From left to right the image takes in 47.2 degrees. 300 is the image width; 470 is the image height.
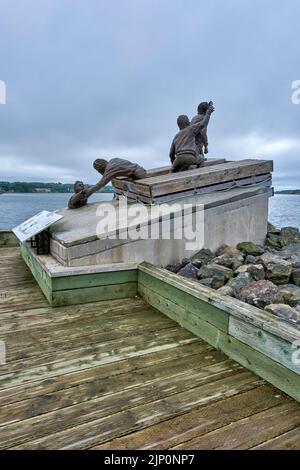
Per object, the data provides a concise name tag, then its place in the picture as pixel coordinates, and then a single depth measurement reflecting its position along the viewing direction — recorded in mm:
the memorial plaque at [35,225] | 3978
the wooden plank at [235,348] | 1943
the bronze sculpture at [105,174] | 5391
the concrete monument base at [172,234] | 3680
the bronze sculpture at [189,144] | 6055
